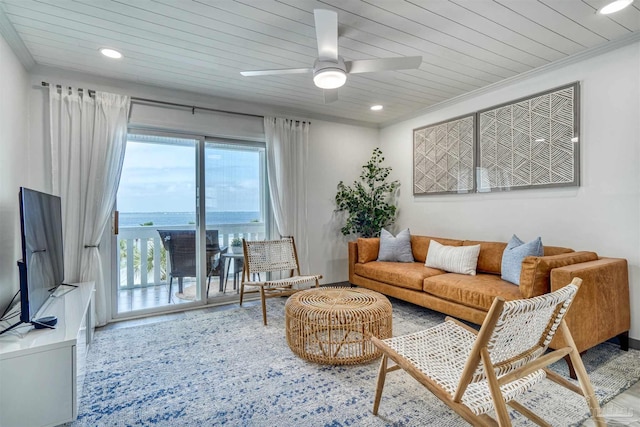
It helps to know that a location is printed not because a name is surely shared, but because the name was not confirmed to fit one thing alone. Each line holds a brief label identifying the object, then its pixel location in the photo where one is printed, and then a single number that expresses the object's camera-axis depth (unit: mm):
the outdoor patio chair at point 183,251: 3602
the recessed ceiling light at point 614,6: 2029
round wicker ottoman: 2260
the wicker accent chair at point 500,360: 1181
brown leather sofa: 2174
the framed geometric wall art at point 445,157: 3699
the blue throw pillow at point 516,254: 2668
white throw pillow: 3221
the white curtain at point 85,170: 2930
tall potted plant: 4570
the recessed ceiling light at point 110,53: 2600
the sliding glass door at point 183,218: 3408
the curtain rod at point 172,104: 3060
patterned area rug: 1725
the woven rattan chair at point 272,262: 3389
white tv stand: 1498
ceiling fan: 2004
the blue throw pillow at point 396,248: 3955
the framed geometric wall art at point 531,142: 2828
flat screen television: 1750
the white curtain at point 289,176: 4039
